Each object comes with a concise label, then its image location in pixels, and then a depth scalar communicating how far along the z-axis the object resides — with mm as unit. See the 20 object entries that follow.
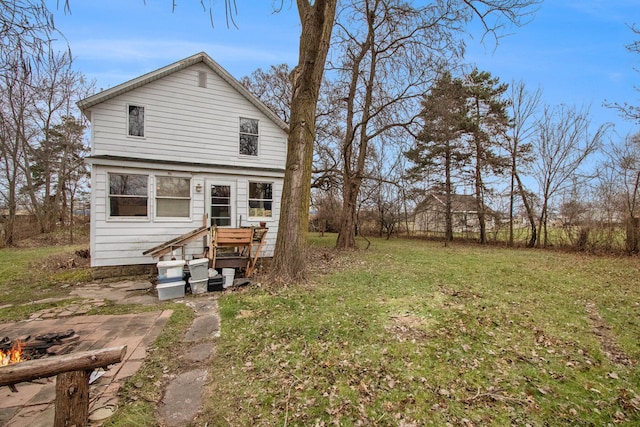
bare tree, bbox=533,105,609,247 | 13922
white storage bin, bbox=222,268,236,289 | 7108
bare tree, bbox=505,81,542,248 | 15508
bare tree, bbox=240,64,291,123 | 17109
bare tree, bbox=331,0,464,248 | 9930
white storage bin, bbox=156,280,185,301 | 6020
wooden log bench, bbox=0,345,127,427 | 2074
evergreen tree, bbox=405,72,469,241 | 10789
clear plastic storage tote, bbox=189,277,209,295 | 6488
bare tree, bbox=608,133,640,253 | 11484
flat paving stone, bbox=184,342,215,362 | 3545
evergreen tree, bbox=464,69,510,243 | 16672
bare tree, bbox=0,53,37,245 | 14586
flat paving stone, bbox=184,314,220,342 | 4166
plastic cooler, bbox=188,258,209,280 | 6445
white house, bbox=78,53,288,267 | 7957
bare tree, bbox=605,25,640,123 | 9266
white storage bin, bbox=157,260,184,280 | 6074
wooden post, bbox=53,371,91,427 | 2186
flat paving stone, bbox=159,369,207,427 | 2525
